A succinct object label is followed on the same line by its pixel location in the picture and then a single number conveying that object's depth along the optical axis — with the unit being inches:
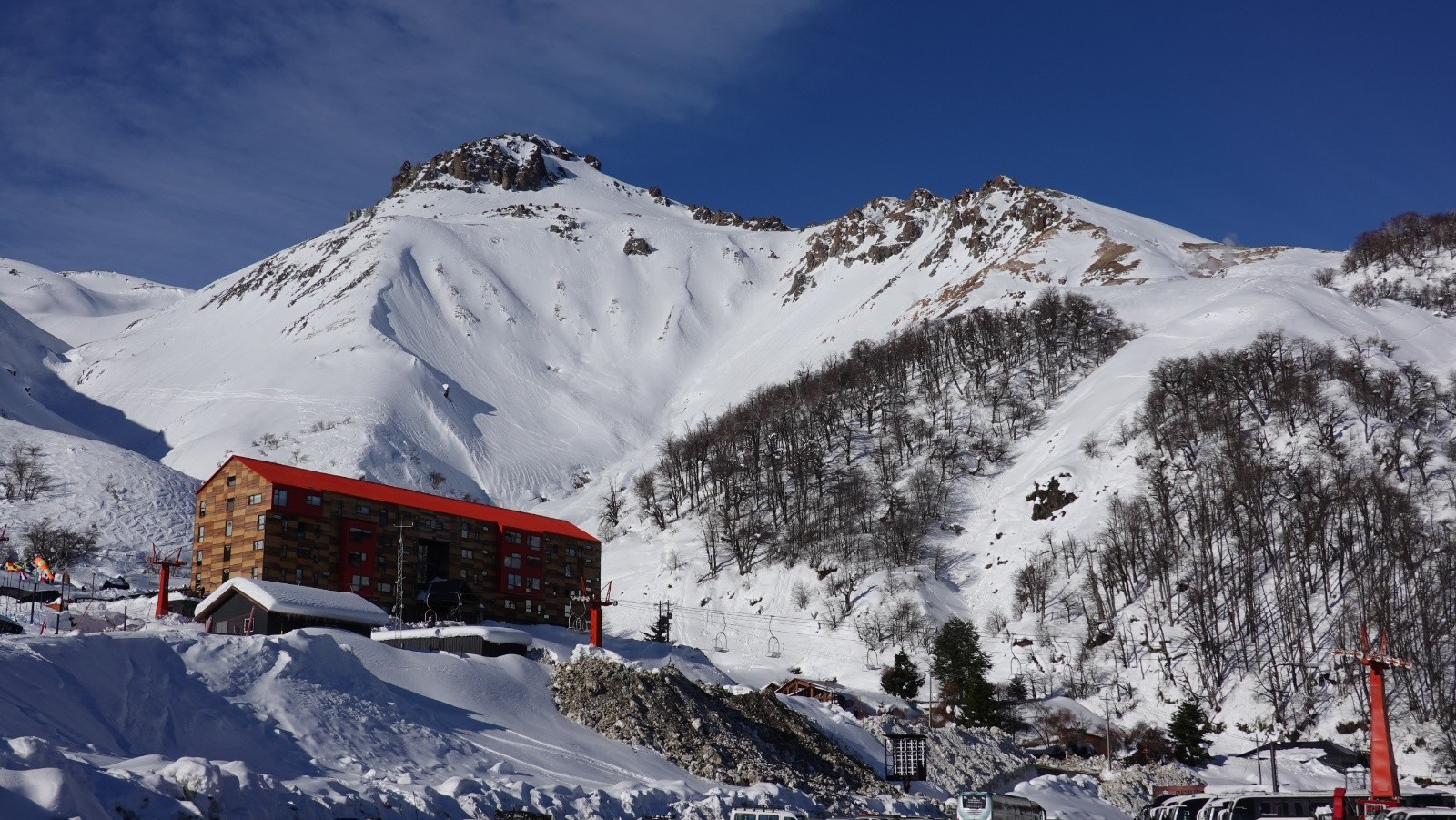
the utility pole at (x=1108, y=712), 2870.6
